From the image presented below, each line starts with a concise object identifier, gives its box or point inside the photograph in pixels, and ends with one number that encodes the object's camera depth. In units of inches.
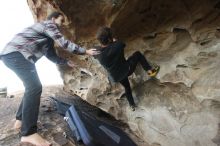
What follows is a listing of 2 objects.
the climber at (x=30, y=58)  60.4
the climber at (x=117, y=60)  70.6
